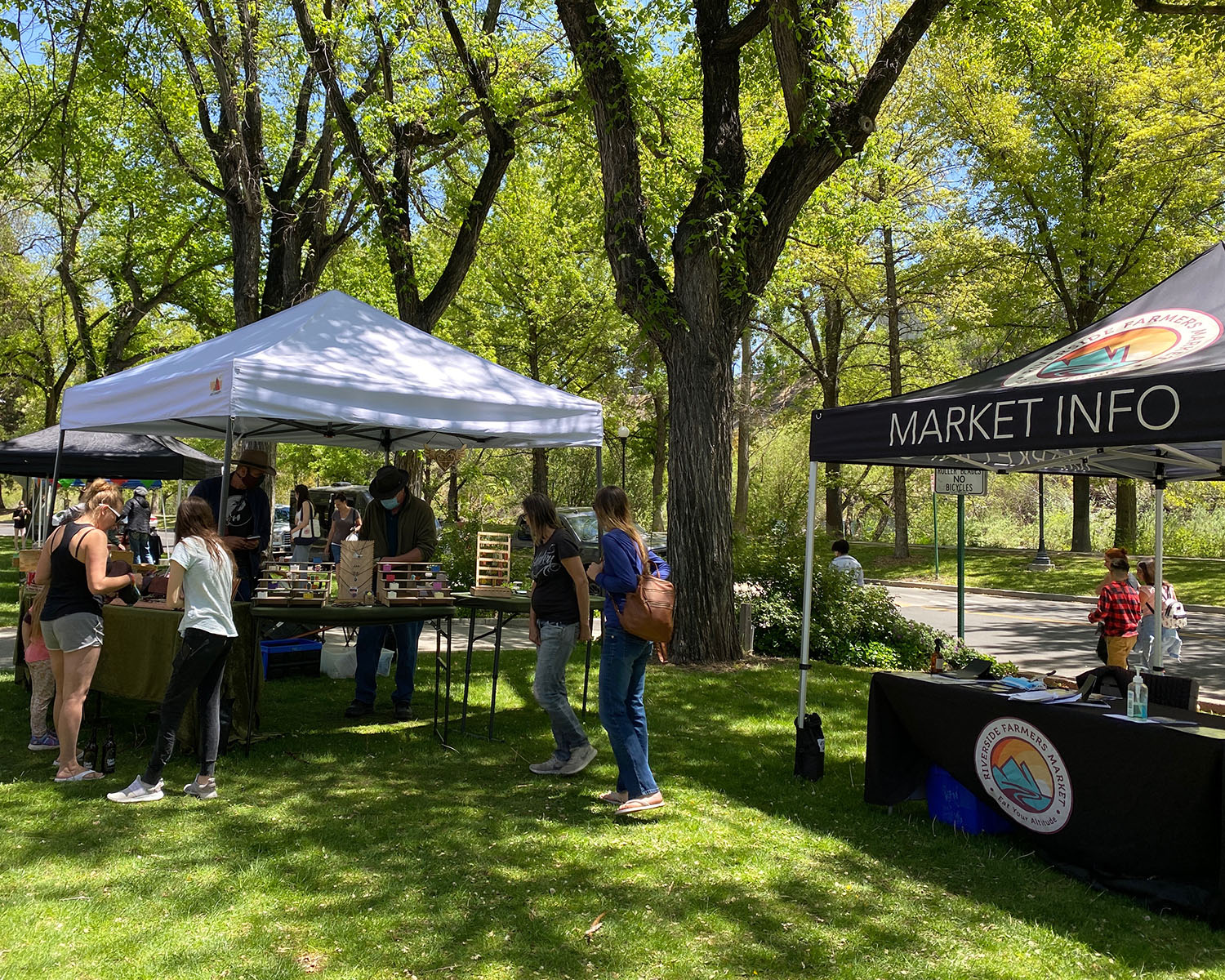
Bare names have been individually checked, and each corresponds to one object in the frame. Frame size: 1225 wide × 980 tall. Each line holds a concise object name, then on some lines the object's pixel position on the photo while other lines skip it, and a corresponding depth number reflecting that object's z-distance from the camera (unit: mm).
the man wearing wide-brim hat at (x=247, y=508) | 7754
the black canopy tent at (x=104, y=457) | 12211
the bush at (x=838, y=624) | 11883
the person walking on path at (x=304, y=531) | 17734
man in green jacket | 7672
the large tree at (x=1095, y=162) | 20766
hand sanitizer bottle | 4719
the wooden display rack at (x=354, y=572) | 6547
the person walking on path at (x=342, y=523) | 14000
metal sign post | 11617
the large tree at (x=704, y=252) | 9633
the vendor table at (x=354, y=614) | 6230
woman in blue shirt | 5387
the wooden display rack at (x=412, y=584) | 6727
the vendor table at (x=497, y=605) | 6762
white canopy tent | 6434
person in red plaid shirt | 9281
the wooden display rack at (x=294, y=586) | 6387
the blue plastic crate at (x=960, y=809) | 5402
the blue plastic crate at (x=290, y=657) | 9273
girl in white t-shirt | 5410
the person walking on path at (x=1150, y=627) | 10219
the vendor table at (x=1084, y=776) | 4305
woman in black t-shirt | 5828
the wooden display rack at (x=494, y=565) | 7293
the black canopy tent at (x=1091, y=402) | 4391
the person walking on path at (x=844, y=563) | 12992
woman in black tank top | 5734
